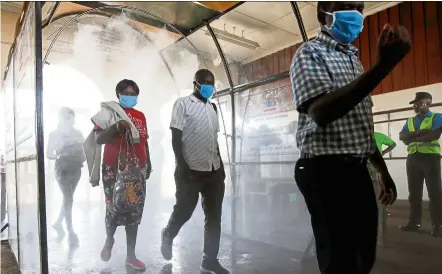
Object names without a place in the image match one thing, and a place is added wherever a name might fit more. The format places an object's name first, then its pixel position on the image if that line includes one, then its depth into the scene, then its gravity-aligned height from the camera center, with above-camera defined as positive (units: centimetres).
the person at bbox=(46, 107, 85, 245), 272 -8
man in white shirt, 248 -15
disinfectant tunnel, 262 +29
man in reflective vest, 301 -18
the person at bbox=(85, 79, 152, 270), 246 +3
